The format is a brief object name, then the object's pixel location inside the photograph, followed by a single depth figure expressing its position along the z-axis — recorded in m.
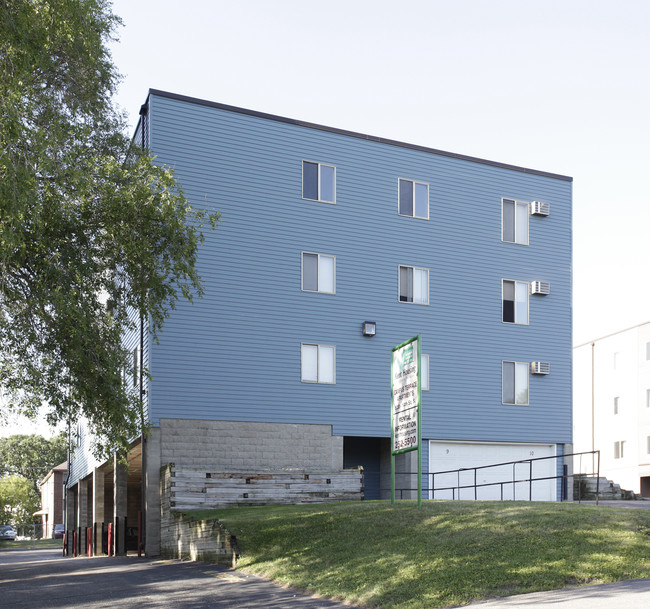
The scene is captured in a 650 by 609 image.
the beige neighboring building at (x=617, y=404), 51.19
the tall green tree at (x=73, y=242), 14.19
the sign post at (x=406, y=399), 15.65
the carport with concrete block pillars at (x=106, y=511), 25.36
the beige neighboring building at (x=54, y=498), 78.19
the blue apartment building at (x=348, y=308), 24.86
